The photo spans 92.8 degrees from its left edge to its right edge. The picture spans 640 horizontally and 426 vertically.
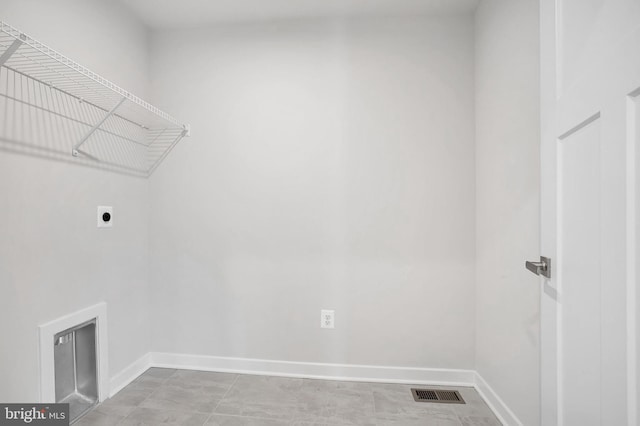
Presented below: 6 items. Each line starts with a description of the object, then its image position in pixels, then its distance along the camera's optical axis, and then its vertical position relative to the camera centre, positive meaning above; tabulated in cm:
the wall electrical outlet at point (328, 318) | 200 -72
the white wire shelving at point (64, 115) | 126 +51
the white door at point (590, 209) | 67 -1
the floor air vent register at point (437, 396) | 175 -111
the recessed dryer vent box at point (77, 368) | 155 -83
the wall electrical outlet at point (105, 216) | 171 -2
